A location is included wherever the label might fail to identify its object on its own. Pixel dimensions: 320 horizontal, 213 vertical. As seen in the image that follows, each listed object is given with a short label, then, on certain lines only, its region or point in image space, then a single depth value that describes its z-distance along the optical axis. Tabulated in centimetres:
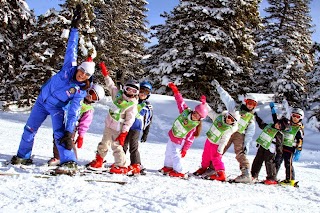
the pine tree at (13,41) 1647
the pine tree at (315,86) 1829
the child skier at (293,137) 789
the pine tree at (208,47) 1778
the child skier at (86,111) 641
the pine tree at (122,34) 2592
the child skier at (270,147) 746
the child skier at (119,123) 617
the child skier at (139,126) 651
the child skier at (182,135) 668
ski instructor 529
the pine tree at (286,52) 2170
